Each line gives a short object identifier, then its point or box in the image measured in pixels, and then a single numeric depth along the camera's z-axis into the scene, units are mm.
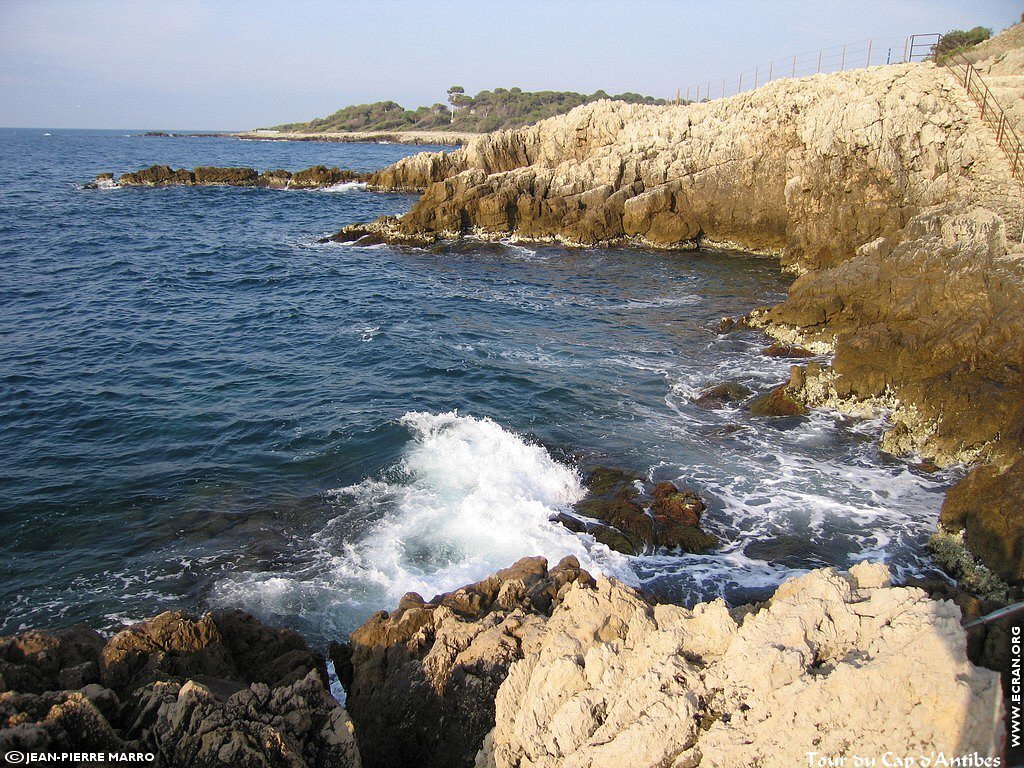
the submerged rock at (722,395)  17219
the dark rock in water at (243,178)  60031
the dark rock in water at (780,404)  16281
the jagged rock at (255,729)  5039
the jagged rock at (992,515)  10156
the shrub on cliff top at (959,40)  34831
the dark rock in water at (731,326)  22547
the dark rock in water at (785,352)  19953
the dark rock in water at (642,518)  11703
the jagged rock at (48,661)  6082
